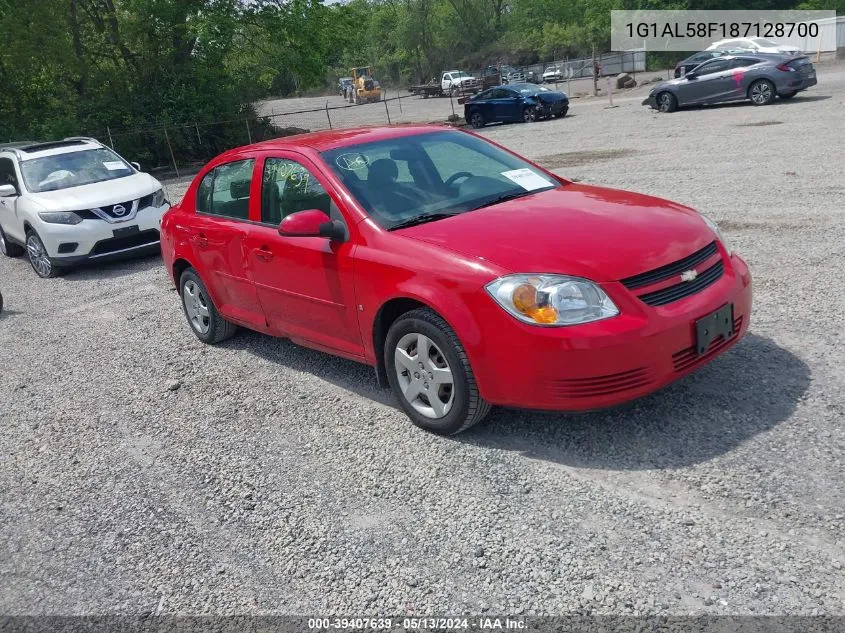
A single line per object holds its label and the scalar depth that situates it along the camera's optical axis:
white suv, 10.42
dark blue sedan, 26.72
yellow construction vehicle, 60.84
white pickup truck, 48.46
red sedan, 3.83
